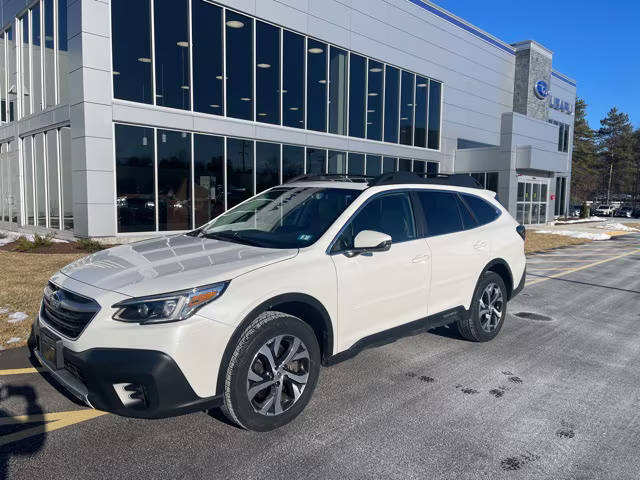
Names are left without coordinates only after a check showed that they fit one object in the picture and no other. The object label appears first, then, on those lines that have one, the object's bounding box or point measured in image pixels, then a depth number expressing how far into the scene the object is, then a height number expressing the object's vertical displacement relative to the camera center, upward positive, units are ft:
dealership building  43.96 +10.14
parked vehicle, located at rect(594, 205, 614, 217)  198.40 -4.03
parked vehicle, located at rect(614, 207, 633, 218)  196.24 -4.26
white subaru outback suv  9.67 -2.39
